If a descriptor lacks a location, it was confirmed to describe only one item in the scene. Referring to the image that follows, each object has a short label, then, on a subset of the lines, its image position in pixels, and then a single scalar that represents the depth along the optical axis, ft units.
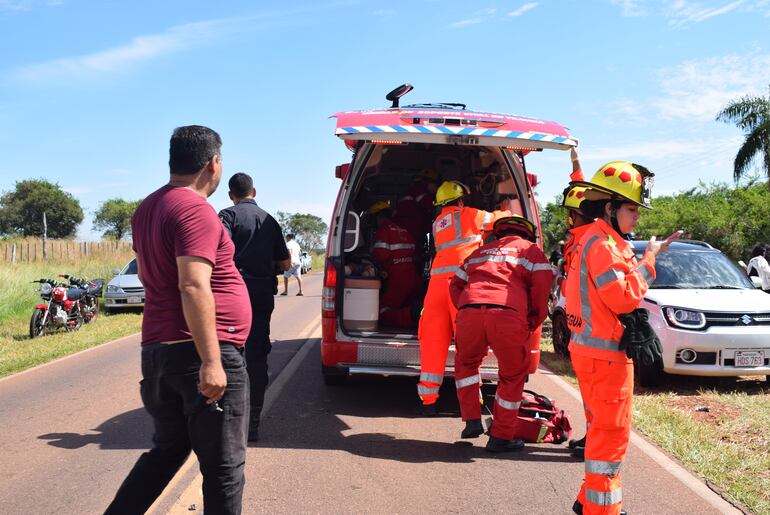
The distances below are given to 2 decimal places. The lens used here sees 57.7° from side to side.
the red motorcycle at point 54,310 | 40.78
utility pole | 88.33
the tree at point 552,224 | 77.20
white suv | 23.90
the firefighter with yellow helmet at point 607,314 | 12.13
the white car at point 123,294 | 52.90
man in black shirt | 18.22
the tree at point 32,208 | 170.19
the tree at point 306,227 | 250.78
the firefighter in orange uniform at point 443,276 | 19.60
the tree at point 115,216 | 196.95
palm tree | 70.95
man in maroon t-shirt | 9.64
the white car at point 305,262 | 134.68
